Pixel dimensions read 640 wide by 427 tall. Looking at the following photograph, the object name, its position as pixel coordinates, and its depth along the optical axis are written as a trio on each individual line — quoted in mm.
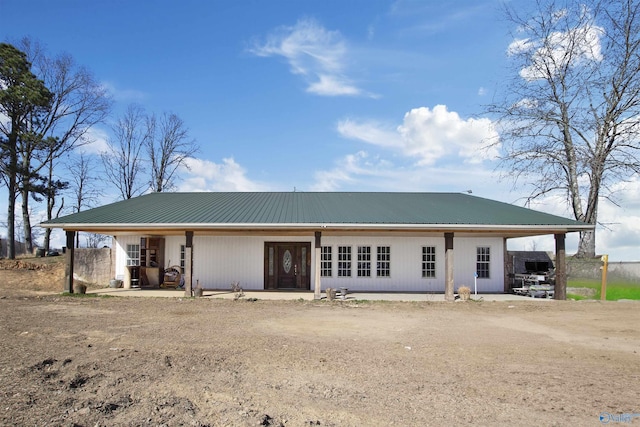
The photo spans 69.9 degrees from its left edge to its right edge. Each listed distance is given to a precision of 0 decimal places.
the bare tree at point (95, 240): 45250
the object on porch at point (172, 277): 19031
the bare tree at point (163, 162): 38781
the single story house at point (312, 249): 17781
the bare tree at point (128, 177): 38156
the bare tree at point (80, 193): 38594
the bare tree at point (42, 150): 26875
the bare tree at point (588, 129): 23156
